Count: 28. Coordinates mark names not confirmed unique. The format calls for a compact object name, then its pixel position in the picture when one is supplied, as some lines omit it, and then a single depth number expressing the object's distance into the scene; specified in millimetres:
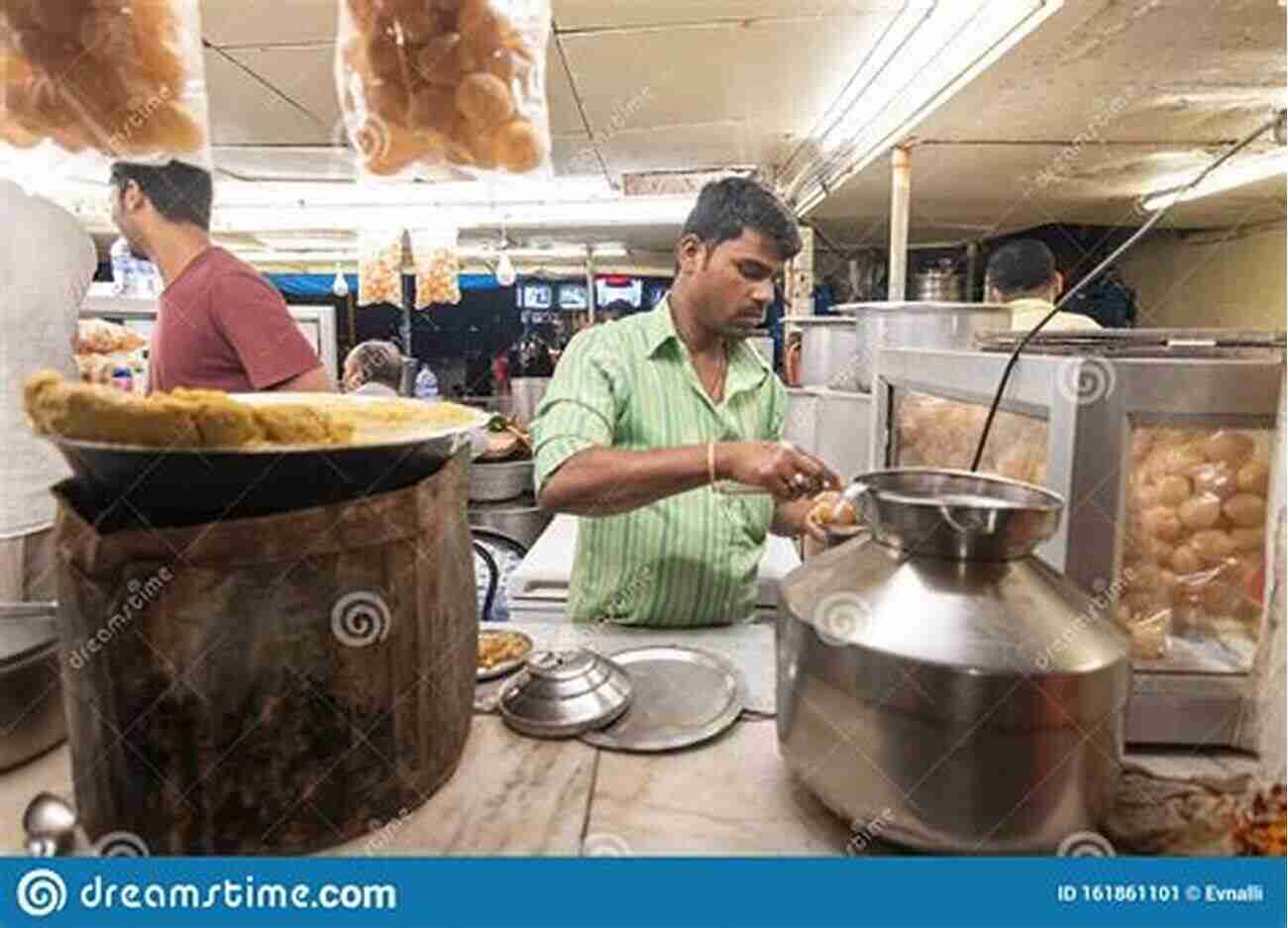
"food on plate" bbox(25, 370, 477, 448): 558
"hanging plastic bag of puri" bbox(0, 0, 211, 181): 688
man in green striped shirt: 1290
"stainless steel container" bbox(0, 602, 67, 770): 761
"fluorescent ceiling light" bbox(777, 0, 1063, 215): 1931
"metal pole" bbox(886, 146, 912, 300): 3020
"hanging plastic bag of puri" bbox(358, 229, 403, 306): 2713
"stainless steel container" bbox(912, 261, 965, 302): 4773
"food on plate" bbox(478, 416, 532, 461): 3145
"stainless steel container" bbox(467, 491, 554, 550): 2947
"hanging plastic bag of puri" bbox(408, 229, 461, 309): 3543
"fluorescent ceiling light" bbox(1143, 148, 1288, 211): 3164
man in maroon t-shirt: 1145
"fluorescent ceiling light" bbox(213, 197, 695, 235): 5121
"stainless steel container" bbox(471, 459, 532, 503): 3043
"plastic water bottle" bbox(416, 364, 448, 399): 5137
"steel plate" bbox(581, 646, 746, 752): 829
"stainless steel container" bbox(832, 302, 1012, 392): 1646
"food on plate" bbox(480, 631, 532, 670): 1022
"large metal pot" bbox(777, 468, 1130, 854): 578
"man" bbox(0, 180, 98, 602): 1358
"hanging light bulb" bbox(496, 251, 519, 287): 6176
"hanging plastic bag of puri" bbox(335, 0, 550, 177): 711
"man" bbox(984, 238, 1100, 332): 2611
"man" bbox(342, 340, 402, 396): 2977
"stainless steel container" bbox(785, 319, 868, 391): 2400
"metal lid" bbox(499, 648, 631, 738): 844
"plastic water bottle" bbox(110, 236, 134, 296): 2060
